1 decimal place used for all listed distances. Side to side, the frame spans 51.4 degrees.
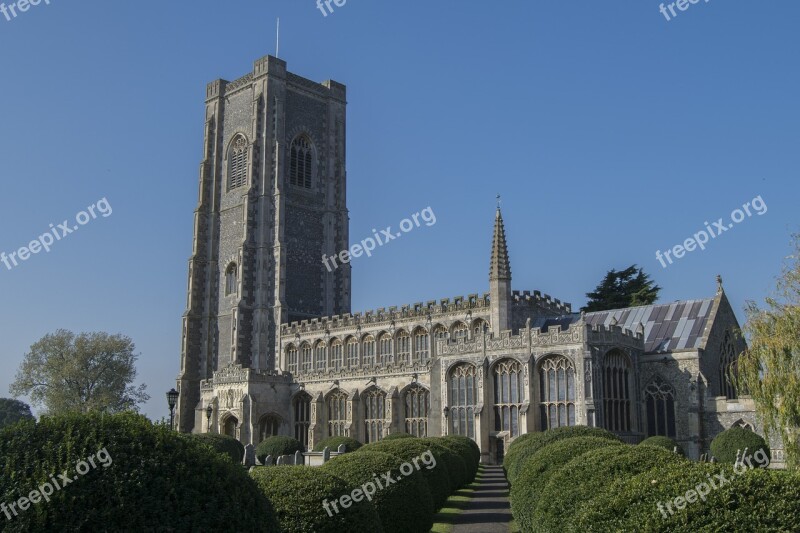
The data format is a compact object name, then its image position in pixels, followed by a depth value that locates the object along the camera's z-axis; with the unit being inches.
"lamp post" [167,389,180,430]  1102.4
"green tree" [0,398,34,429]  3797.7
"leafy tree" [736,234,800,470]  950.4
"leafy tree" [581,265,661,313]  2536.9
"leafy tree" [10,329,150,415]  2741.1
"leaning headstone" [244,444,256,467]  1307.8
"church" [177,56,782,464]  1622.8
